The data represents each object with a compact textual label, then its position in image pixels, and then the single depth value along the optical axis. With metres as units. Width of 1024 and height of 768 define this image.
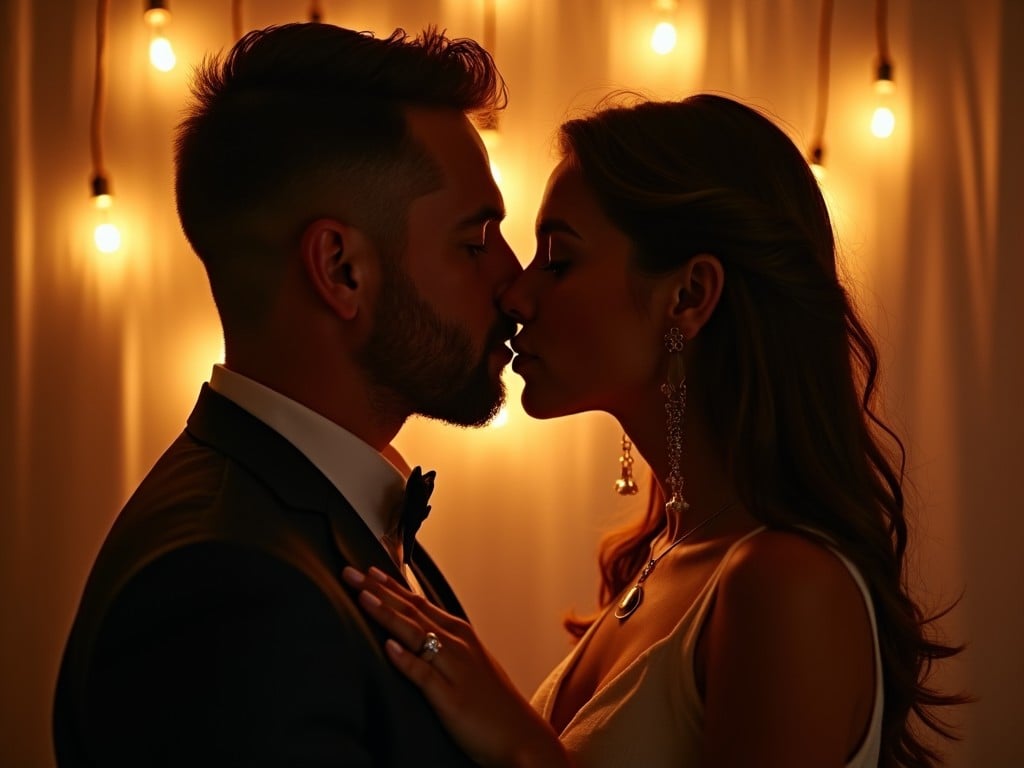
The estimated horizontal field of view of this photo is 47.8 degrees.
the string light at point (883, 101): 2.21
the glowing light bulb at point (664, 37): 2.20
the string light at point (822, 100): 2.22
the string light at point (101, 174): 2.11
